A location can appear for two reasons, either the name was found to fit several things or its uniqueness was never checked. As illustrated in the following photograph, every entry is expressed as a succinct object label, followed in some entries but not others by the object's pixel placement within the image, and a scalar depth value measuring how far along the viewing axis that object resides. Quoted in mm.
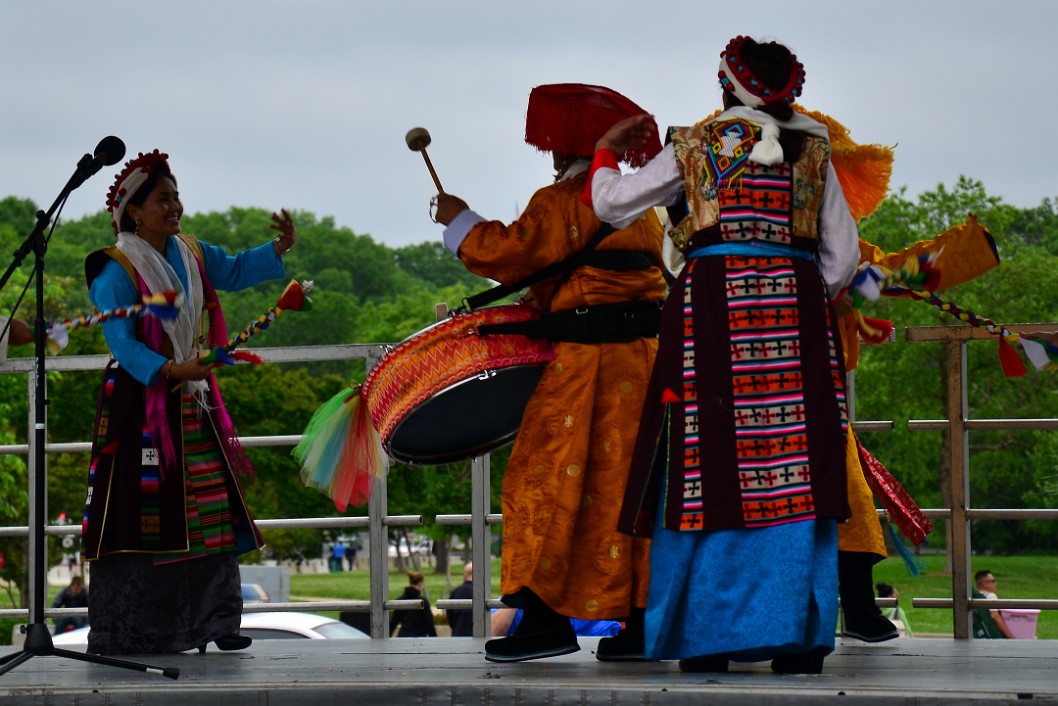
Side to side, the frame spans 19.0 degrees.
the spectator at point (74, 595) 35410
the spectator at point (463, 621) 19833
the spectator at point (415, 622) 23750
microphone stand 9259
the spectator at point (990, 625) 18106
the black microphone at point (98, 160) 9500
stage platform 7449
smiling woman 10626
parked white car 20697
